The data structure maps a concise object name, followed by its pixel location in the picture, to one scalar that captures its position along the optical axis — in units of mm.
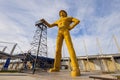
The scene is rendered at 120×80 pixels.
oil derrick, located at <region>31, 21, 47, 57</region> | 14318
